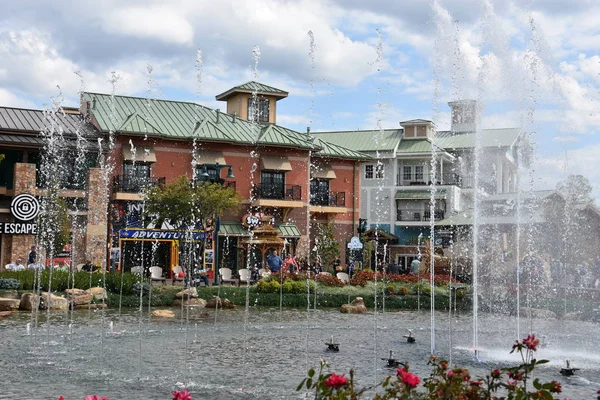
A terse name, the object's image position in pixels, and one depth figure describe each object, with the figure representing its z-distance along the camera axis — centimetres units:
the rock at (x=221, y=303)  2513
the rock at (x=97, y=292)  2465
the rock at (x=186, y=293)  2584
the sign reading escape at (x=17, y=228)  3691
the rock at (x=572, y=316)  2315
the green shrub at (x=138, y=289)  2619
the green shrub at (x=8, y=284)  2497
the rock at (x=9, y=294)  2348
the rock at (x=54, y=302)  2298
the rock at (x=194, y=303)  2547
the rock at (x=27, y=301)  2246
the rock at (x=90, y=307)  2392
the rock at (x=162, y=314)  2206
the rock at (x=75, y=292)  2392
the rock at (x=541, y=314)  2373
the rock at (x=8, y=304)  2240
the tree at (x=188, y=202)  3653
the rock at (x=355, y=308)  2547
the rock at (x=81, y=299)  2402
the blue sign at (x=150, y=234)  4162
